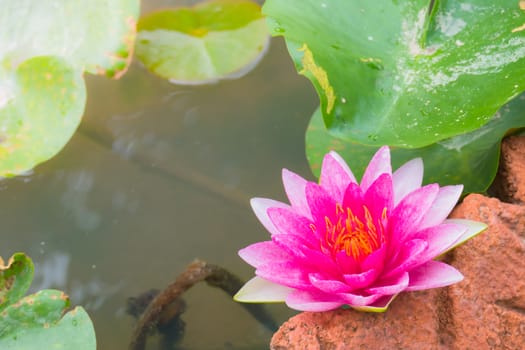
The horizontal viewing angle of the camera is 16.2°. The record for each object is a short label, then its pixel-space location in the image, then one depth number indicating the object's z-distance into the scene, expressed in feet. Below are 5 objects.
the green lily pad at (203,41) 3.61
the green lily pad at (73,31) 3.25
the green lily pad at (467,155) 3.03
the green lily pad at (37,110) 3.19
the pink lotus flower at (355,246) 2.71
